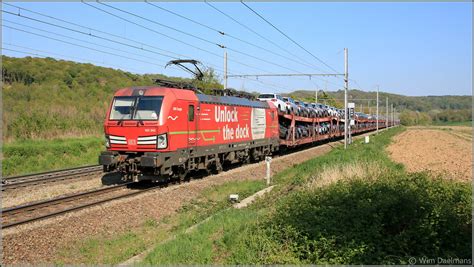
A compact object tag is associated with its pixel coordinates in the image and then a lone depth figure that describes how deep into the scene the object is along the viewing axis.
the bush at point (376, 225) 6.33
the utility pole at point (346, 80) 36.10
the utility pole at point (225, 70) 29.99
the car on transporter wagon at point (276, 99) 28.28
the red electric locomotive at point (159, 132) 14.23
